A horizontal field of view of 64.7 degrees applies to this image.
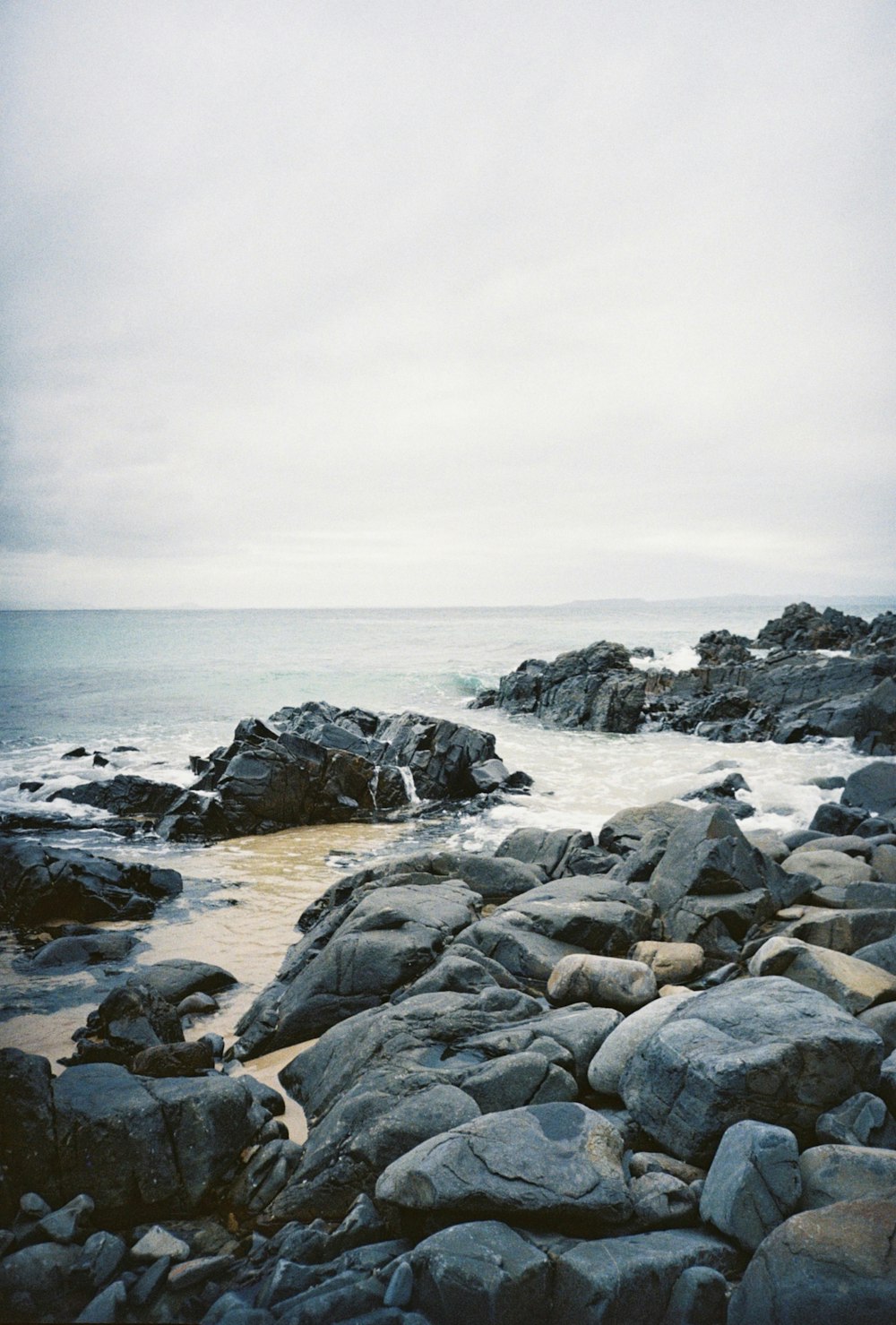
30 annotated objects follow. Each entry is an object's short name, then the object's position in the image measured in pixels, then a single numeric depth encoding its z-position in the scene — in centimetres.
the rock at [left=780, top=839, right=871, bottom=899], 837
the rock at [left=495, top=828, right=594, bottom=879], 1086
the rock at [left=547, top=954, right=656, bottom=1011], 561
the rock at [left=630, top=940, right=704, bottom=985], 631
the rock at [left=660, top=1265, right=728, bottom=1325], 278
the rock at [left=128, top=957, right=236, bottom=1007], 720
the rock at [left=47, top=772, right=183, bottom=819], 1542
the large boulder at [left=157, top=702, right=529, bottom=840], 1456
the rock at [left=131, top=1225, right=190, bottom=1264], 347
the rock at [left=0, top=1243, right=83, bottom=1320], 310
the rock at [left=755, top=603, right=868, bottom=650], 4319
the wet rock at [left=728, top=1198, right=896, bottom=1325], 250
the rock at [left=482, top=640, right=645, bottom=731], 2661
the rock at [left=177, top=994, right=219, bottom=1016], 702
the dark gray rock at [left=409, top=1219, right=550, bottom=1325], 276
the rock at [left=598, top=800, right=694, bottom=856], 1089
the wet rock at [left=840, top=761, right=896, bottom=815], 1289
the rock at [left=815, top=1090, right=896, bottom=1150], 354
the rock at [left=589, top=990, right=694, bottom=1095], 441
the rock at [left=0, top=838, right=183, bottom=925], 962
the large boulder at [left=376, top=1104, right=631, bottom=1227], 316
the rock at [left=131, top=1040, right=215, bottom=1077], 539
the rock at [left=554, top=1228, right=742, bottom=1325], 277
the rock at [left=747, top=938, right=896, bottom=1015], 483
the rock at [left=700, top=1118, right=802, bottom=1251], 313
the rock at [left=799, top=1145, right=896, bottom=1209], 315
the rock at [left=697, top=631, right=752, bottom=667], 3806
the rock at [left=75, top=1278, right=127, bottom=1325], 306
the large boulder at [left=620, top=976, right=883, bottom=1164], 366
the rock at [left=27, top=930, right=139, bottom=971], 816
